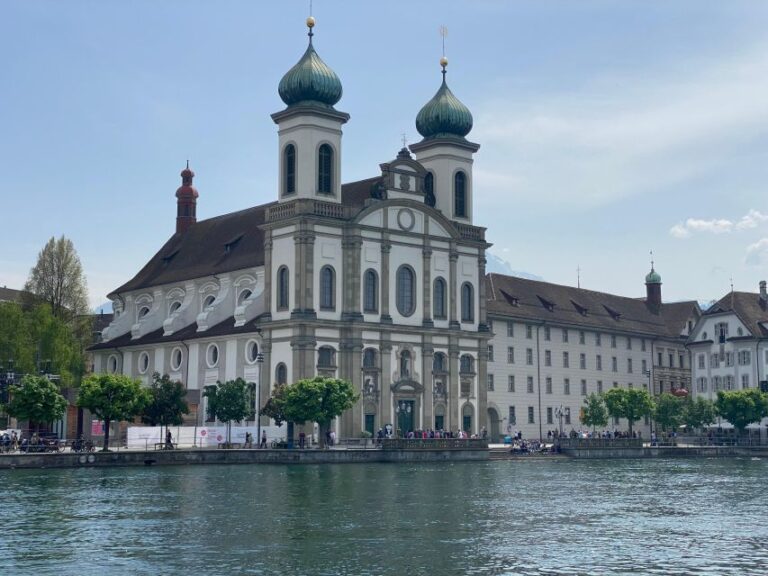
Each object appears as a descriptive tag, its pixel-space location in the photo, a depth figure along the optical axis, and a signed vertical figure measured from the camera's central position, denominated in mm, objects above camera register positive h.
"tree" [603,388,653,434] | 107125 +5316
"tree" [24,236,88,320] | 110500 +16643
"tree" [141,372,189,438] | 83250 +4124
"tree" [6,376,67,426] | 71938 +3848
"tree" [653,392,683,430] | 112062 +4732
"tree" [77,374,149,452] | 75625 +4274
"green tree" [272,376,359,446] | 79562 +4212
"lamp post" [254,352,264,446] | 82562 +4700
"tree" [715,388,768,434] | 107625 +4976
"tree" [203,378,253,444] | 86500 +4538
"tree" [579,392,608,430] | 108812 +4512
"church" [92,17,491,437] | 90000 +13804
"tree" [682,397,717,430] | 111375 +4572
